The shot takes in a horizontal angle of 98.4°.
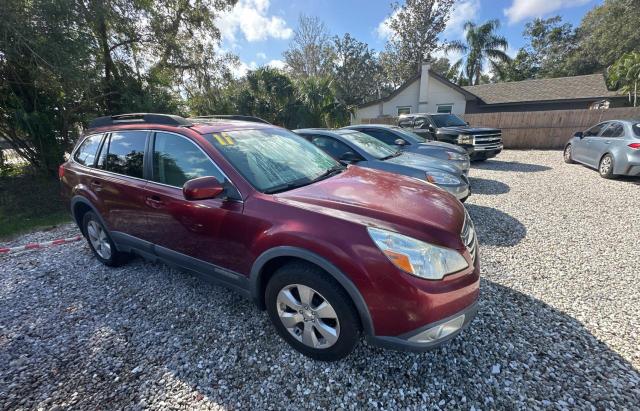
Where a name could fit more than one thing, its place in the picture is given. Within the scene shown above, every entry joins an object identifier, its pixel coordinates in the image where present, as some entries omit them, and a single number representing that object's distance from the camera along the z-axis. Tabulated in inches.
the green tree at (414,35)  1055.6
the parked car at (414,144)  253.6
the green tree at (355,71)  1233.4
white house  735.1
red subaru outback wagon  69.1
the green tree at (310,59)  1165.7
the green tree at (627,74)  660.1
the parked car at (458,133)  359.9
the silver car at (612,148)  254.6
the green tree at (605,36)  846.5
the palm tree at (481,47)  1136.2
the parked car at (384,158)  179.8
